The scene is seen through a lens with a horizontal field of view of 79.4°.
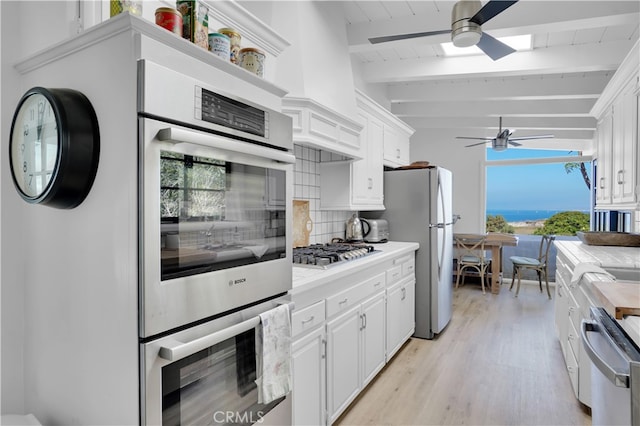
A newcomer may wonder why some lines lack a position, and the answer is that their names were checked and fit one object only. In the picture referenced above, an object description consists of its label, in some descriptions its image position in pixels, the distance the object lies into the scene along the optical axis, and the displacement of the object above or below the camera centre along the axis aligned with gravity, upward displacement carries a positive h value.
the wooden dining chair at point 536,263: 5.57 -0.80
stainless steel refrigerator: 3.86 -0.19
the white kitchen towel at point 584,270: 2.12 -0.34
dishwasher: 1.17 -0.52
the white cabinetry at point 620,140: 2.72 +0.57
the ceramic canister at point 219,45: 1.35 +0.57
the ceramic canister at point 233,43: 1.46 +0.65
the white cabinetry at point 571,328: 2.36 -0.89
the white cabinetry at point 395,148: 4.14 +0.70
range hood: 2.41 +0.89
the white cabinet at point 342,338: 1.87 -0.79
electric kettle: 3.62 -0.21
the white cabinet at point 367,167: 3.24 +0.37
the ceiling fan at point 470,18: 1.97 +1.03
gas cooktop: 2.27 -0.30
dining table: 5.81 -0.59
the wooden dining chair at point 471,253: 5.76 -0.67
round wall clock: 1.04 +0.17
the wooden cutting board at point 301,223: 2.91 -0.12
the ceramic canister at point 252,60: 1.54 +0.59
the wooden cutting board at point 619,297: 1.36 -0.34
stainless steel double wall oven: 1.02 -0.11
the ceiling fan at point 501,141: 5.23 +0.94
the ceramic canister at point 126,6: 1.13 +0.59
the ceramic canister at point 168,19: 1.16 +0.57
